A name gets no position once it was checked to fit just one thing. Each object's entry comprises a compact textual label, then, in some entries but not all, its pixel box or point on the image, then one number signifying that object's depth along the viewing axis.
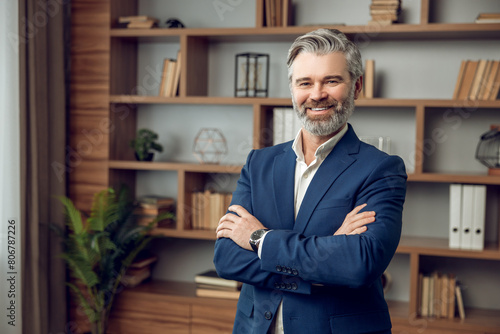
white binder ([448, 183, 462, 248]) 2.95
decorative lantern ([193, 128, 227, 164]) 3.43
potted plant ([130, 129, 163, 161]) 3.38
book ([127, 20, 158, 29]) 3.30
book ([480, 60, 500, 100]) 2.90
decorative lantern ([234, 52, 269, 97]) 3.27
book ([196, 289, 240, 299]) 3.18
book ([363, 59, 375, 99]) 3.06
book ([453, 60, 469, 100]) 2.94
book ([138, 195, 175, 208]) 3.37
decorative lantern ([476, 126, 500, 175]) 2.95
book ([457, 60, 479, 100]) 2.93
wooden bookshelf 2.98
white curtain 2.87
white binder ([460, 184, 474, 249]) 2.94
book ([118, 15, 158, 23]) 3.30
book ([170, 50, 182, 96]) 3.30
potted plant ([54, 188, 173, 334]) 3.05
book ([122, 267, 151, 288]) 3.37
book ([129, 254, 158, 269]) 3.39
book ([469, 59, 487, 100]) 2.92
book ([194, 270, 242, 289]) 3.20
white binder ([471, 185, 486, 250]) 2.93
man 1.51
